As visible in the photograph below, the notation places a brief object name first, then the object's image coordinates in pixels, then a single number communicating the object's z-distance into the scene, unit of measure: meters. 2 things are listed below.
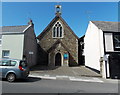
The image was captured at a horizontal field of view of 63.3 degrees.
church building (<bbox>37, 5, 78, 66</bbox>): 18.80
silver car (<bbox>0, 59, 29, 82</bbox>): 7.03
